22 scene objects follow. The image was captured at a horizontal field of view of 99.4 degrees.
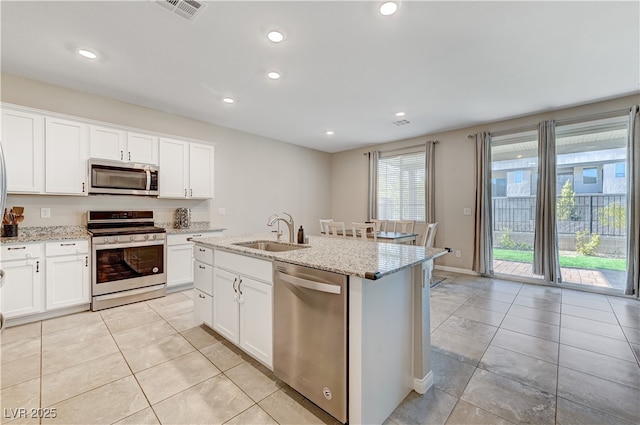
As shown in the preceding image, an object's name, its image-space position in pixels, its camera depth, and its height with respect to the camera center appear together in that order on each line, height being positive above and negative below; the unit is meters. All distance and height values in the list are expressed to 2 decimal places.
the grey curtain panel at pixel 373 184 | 6.40 +0.65
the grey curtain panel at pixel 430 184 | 5.44 +0.56
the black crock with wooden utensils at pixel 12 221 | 2.94 -0.12
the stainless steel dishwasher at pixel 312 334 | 1.47 -0.73
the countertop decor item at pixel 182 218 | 4.36 -0.12
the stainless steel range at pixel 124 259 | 3.24 -0.61
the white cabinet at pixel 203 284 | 2.57 -0.72
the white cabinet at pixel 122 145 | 3.43 +0.87
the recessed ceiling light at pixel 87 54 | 2.62 +1.54
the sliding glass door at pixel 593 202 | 3.91 +0.17
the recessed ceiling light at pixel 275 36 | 2.38 +1.57
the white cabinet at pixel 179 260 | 3.82 -0.71
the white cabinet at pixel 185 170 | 4.02 +0.64
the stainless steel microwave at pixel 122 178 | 3.41 +0.43
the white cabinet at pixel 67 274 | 2.96 -0.72
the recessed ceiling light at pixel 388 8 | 2.03 +1.56
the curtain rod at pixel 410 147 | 5.45 +1.40
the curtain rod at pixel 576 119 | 3.77 +1.39
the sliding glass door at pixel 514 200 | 4.58 +0.21
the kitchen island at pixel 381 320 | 1.42 -0.64
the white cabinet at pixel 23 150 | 2.89 +0.66
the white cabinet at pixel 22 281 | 2.72 -0.73
